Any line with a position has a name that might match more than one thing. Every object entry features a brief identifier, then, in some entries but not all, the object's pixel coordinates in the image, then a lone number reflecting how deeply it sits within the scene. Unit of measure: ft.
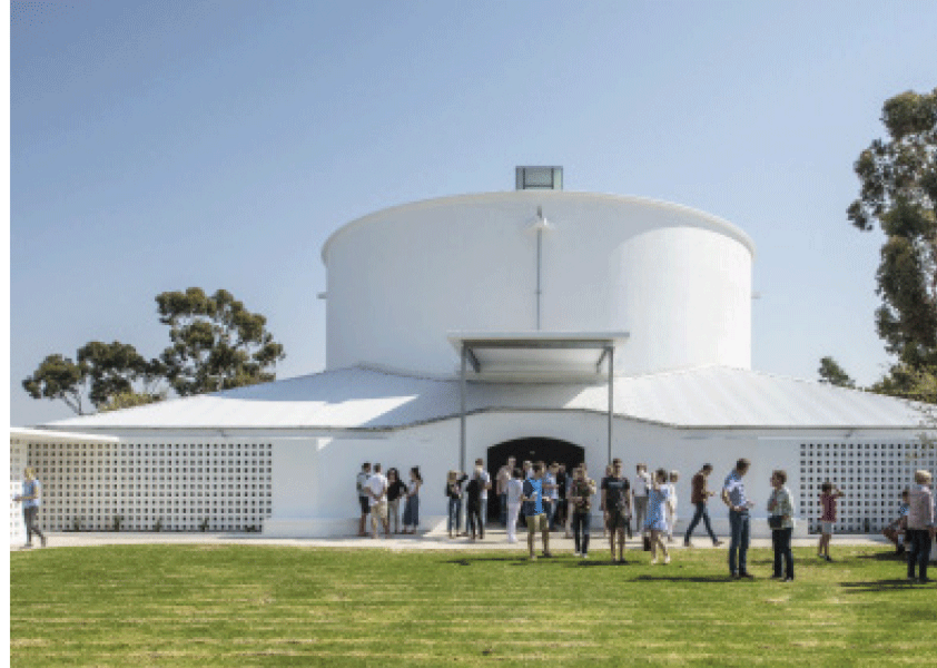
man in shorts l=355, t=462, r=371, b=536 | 64.28
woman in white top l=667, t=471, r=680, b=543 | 54.54
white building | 68.85
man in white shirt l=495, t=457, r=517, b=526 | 57.26
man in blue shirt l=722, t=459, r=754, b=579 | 42.70
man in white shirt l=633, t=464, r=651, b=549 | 61.16
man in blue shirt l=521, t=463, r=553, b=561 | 49.96
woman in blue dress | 47.09
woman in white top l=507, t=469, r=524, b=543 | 54.24
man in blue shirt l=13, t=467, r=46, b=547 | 57.62
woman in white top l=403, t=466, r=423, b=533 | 66.08
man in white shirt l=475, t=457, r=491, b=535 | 60.90
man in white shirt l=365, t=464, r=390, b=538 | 62.64
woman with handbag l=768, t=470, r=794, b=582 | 41.47
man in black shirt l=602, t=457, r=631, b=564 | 47.75
